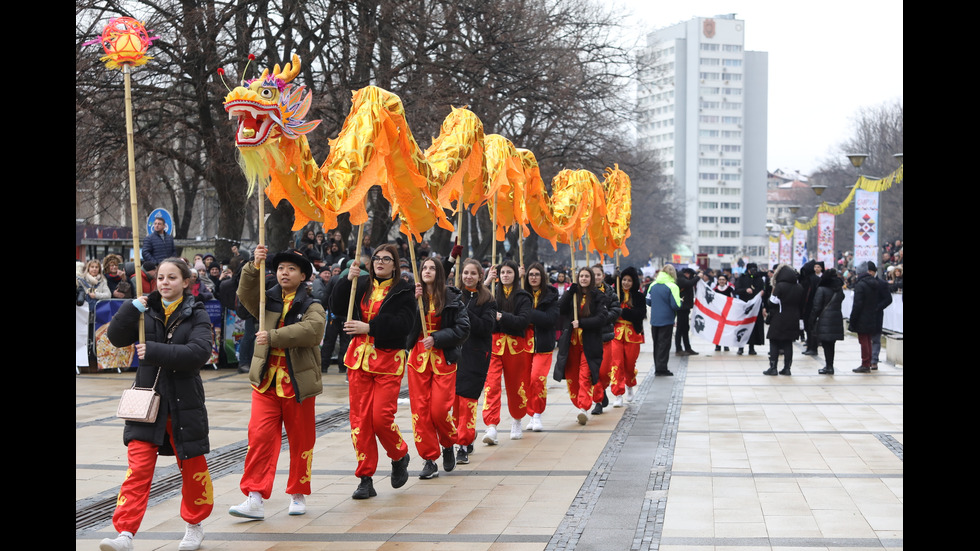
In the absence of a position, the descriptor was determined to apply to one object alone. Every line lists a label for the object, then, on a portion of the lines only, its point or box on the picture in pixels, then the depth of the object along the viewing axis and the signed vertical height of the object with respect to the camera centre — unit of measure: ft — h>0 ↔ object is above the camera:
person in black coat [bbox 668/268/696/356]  70.08 -4.55
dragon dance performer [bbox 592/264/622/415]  40.37 -3.80
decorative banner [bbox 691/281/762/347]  72.59 -5.16
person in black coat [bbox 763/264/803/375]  57.88 -4.34
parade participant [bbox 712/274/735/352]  75.66 -3.51
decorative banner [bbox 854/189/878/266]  73.92 +0.91
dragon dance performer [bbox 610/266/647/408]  43.47 -3.86
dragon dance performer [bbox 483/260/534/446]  33.60 -3.29
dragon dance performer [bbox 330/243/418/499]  24.93 -2.61
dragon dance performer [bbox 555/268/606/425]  38.52 -3.56
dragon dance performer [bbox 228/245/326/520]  22.67 -2.91
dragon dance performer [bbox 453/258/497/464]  29.94 -3.23
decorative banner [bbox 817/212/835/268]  98.43 +0.12
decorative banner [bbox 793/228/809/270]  133.49 -1.08
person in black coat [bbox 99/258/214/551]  19.61 -2.87
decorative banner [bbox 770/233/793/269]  173.47 -1.54
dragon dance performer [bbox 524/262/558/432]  35.35 -3.08
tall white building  430.20 +42.33
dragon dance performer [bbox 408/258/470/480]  27.40 -3.06
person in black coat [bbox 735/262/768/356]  73.56 -3.47
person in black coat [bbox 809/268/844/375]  57.52 -3.91
